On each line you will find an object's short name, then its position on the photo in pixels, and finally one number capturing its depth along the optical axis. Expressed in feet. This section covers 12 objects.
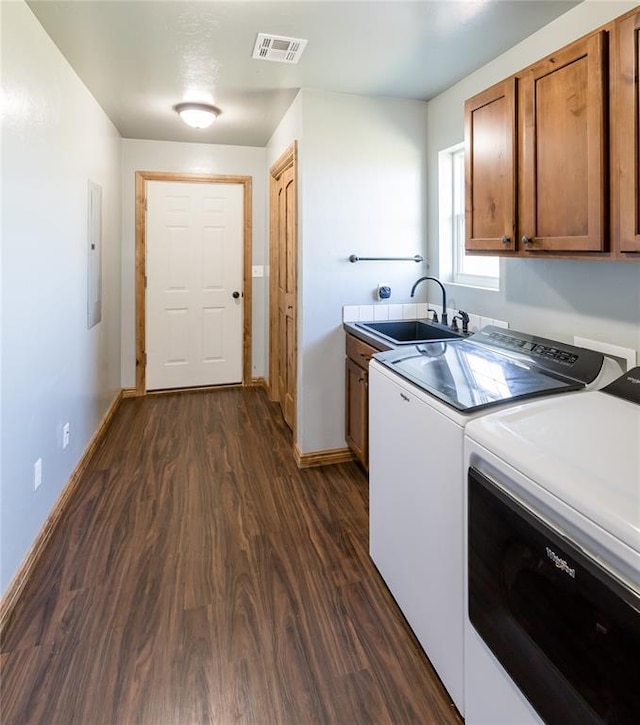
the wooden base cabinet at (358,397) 9.02
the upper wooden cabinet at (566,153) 4.50
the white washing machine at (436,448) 4.53
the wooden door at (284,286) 11.03
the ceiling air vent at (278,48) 7.43
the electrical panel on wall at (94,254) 10.36
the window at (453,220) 9.79
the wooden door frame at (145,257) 14.61
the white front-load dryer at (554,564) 2.68
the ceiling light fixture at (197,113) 10.87
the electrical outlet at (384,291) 10.28
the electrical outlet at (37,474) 7.10
